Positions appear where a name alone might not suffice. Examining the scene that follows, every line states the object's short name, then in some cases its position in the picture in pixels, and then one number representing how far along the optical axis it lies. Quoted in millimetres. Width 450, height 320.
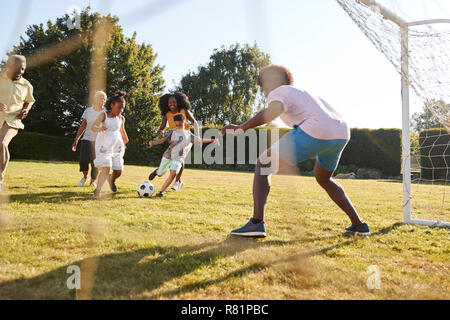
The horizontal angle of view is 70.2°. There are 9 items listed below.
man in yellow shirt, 5152
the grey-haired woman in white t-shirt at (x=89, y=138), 6988
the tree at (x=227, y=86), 40406
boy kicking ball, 6457
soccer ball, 5855
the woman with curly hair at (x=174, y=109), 6844
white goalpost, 4523
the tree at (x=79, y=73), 24672
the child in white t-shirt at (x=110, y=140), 5539
